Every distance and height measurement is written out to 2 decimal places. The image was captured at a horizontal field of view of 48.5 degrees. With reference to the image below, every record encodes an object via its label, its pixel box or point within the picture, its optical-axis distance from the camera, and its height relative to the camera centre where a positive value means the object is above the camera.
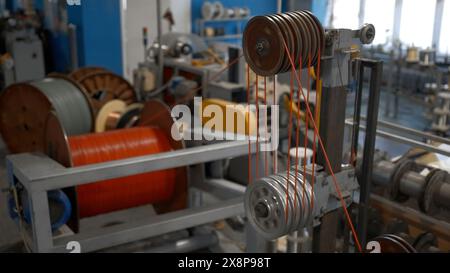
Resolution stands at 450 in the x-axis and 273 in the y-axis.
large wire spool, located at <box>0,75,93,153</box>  4.44 -0.82
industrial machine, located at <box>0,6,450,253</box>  1.71 -0.75
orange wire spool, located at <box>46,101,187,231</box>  2.79 -0.81
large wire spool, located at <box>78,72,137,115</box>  5.11 -0.73
